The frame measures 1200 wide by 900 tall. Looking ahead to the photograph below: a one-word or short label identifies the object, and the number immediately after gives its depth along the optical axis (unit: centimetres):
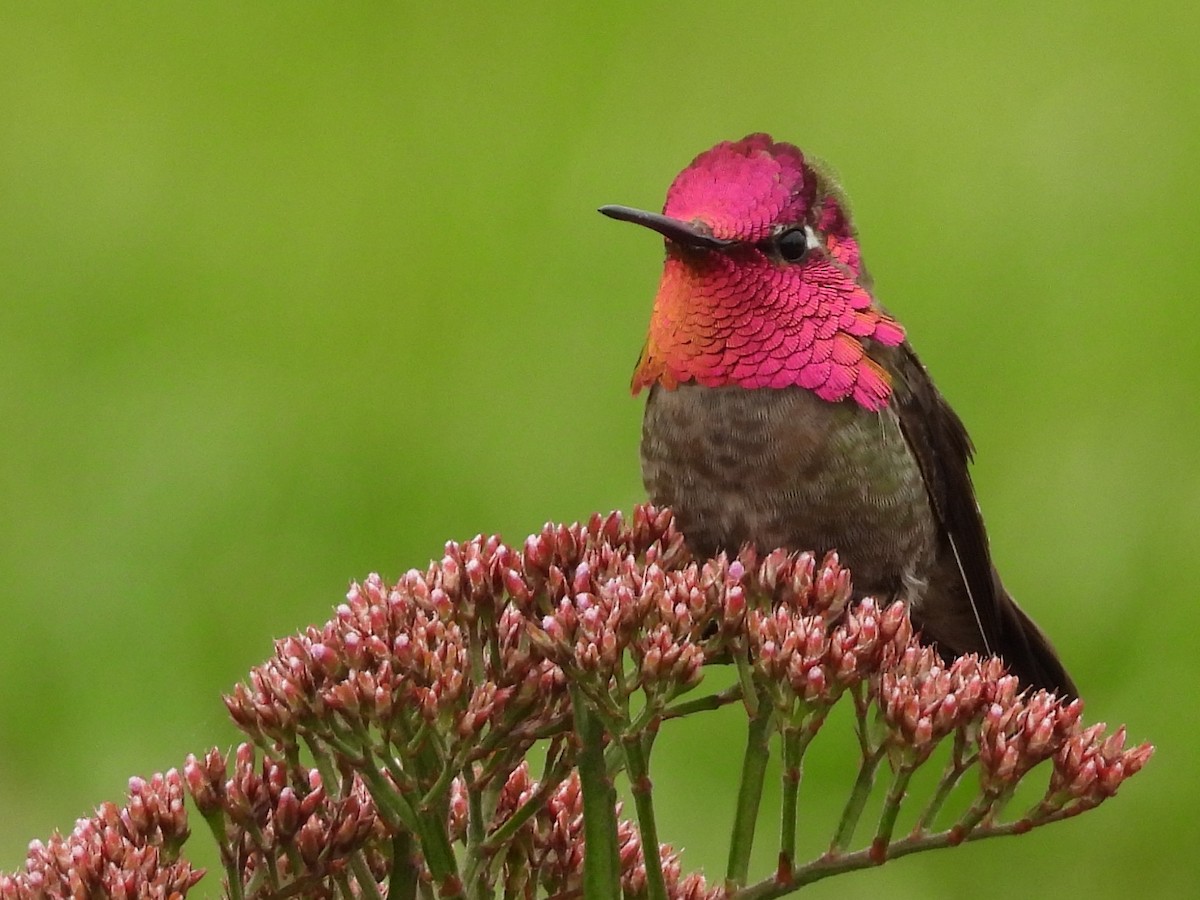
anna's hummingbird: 279
